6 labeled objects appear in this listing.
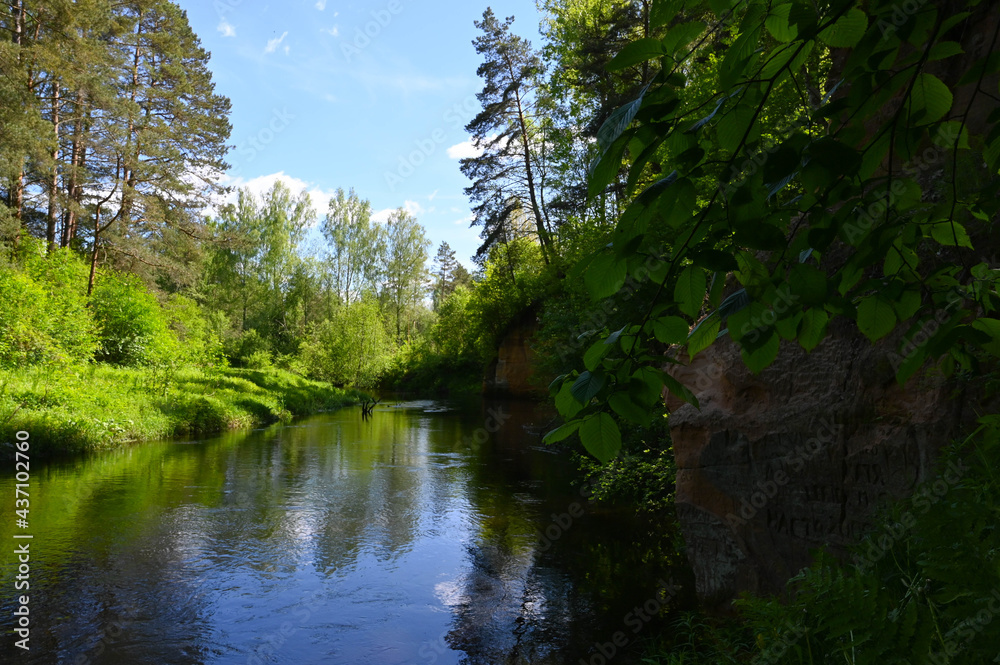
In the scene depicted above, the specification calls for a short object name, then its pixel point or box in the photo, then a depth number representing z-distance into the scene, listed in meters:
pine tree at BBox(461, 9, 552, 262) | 28.34
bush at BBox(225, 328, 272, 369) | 37.06
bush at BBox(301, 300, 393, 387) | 40.09
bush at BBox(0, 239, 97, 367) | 14.38
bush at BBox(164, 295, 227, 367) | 24.66
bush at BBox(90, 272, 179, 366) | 20.30
